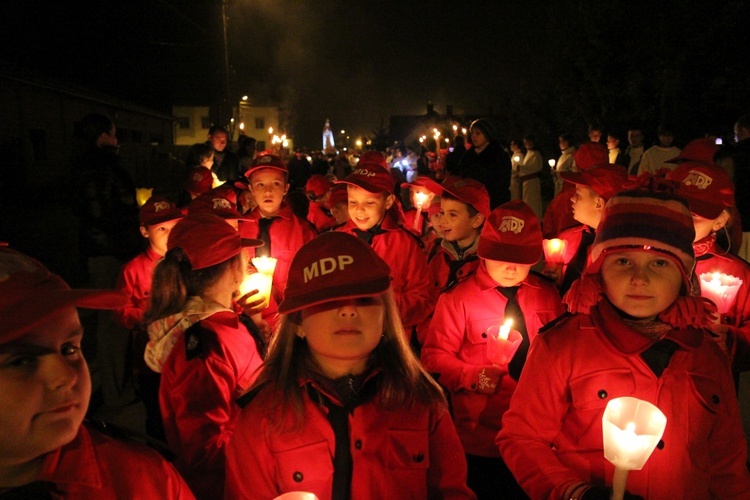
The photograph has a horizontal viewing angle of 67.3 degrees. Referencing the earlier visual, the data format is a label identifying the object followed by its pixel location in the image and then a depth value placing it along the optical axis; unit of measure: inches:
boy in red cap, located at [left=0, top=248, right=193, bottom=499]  52.0
